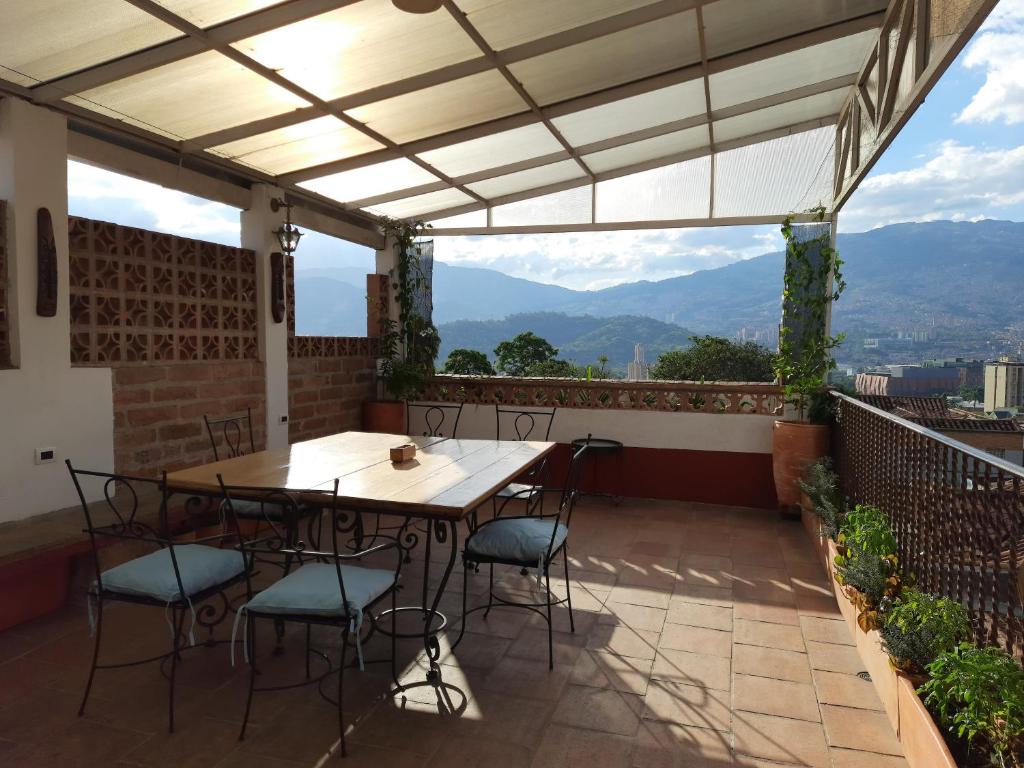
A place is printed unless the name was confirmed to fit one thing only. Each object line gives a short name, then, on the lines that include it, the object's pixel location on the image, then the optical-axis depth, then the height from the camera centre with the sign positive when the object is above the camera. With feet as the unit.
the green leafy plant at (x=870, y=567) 9.25 -3.08
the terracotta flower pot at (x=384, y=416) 21.43 -2.13
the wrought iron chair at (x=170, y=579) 7.93 -2.88
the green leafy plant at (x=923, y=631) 7.11 -3.03
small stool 19.58 -3.00
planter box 6.28 -3.90
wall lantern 17.29 +3.03
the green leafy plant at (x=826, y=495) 13.33 -3.04
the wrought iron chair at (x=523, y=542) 9.59 -2.86
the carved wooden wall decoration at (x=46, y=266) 11.64 +1.41
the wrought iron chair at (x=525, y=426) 20.83 -2.36
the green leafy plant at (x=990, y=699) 5.39 -2.88
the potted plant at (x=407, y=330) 22.17 +0.72
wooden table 8.71 -1.94
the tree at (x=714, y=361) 35.45 -0.32
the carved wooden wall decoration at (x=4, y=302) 11.26 +0.74
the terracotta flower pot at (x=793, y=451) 16.80 -2.45
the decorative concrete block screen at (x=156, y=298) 12.84 +1.07
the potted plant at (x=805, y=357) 17.01 -0.02
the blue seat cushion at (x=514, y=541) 9.64 -2.85
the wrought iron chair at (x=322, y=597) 7.49 -2.89
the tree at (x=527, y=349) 35.29 +0.18
